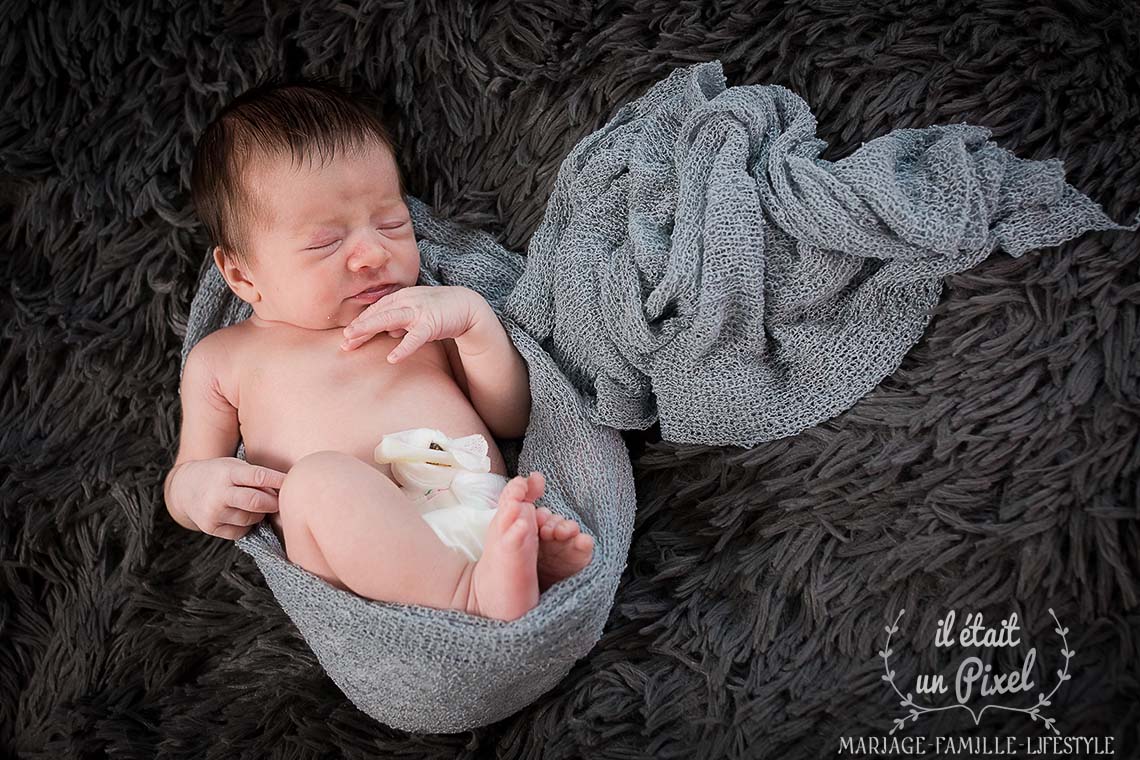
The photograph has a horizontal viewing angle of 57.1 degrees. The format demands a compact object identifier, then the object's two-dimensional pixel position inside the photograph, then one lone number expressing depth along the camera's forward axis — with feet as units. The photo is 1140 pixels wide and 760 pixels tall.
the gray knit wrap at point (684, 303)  3.27
